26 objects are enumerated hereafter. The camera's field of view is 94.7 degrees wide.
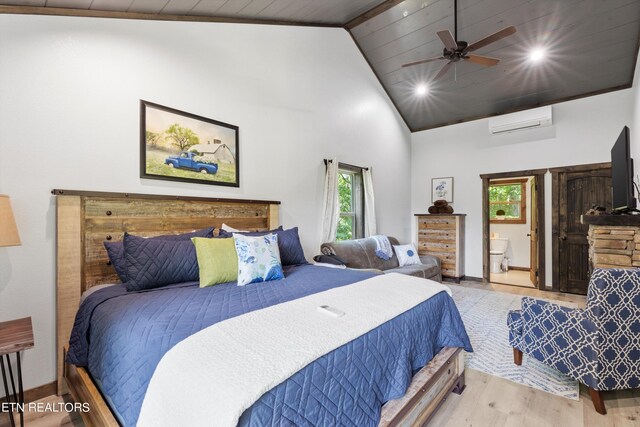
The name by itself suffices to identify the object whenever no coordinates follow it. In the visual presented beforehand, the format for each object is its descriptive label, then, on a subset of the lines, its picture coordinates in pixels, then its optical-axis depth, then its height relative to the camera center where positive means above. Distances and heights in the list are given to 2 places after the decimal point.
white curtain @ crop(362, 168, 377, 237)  4.74 +0.17
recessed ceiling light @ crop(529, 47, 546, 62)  3.96 +2.19
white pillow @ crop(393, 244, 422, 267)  4.69 -0.64
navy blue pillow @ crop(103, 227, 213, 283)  1.99 -0.28
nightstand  1.43 -0.62
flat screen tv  2.52 +0.33
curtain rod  4.06 +0.76
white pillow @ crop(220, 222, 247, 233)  2.70 -0.12
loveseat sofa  3.84 -0.61
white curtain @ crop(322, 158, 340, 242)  3.98 +0.15
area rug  2.18 -1.23
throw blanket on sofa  4.38 -0.50
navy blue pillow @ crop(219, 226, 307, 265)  2.79 -0.30
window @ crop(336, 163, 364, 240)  4.65 +0.18
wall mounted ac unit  4.64 +1.54
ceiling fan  2.86 +1.75
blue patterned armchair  1.75 -0.76
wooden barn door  4.38 +0.01
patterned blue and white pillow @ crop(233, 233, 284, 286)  2.12 -0.33
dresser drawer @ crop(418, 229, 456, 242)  5.30 -0.38
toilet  6.38 -0.81
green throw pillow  2.05 -0.32
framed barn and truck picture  2.46 +0.63
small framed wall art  5.74 +0.52
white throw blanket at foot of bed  0.86 -0.49
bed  1.11 -0.55
